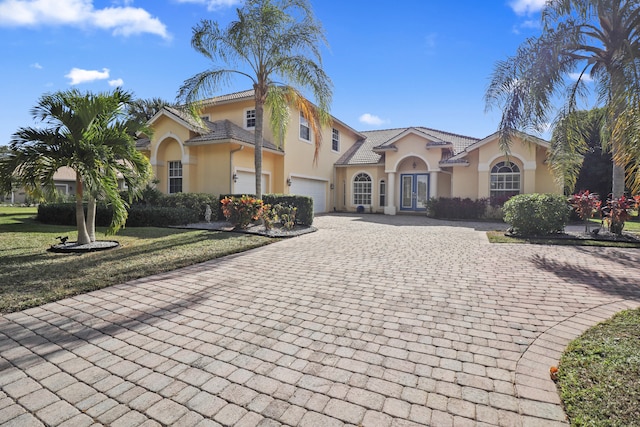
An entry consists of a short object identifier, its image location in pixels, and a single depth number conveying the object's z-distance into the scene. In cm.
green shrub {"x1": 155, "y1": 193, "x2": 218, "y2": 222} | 1492
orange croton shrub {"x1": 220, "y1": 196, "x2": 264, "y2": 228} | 1235
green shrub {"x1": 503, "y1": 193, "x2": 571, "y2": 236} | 1077
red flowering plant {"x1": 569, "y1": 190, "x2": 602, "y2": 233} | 1059
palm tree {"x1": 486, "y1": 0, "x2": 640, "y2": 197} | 881
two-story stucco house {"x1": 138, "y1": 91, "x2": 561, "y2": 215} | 1778
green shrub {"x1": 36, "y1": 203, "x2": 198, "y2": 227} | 1368
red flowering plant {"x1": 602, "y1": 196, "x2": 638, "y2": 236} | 1033
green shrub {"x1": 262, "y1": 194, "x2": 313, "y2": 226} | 1402
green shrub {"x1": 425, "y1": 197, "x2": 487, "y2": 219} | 1866
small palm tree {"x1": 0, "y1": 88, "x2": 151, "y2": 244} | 762
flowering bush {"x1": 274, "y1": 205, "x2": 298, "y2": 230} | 1259
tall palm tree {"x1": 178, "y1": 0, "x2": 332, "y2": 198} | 1181
